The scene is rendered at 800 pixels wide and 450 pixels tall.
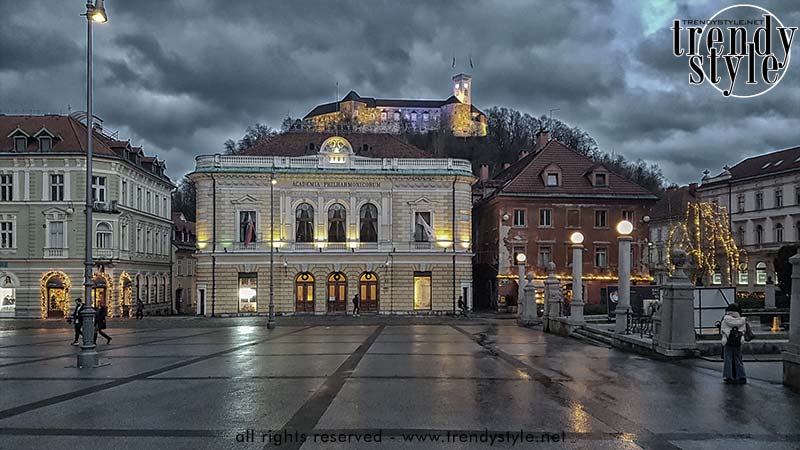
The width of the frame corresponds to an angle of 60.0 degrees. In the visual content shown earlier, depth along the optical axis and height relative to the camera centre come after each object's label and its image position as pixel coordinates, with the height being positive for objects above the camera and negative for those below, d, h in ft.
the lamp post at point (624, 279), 75.31 -3.19
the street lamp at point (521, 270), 133.63 -3.80
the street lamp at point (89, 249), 59.21 +0.31
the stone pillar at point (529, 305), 119.48 -9.40
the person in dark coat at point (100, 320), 83.20 -8.10
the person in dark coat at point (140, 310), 157.48 -13.07
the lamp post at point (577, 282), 92.99 -4.36
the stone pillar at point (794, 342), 43.73 -5.79
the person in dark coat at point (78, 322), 82.54 -8.36
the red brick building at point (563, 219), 173.99 +8.13
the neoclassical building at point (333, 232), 165.89 +4.90
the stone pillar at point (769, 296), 113.60 -7.54
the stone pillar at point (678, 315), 60.70 -5.73
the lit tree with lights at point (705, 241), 158.20 +2.23
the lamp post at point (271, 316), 118.57 -11.25
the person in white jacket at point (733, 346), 46.98 -6.55
